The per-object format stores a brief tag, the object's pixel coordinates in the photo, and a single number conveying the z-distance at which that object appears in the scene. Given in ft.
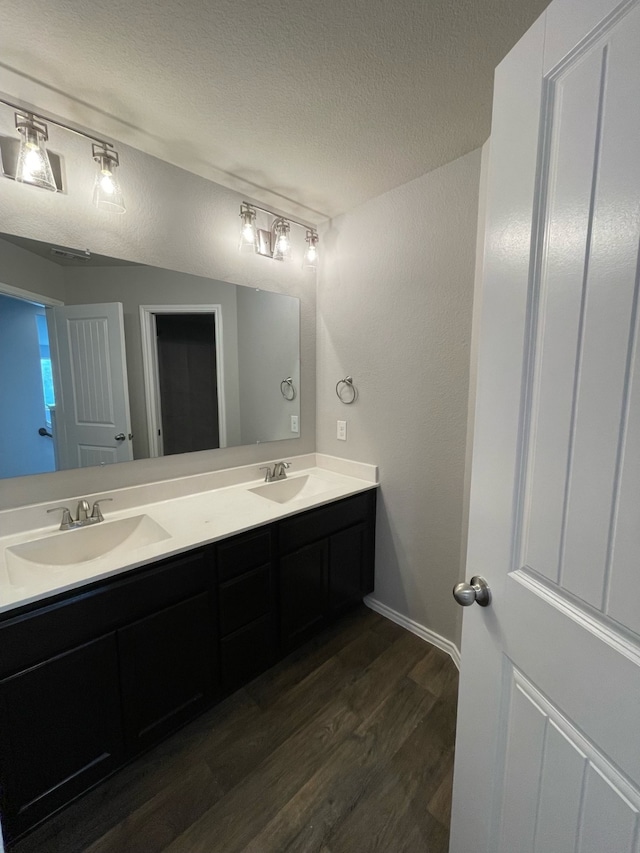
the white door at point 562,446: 1.61
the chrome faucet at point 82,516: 4.58
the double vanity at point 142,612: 3.34
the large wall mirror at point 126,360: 4.39
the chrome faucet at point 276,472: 6.88
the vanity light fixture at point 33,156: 3.92
